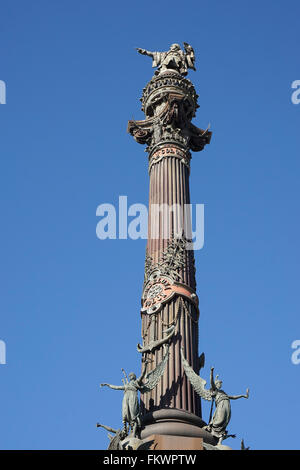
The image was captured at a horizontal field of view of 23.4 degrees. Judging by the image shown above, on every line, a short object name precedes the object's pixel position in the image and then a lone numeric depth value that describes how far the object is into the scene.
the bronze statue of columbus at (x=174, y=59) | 33.12
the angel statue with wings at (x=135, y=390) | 21.38
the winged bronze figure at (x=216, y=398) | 21.69
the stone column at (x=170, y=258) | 22.50
